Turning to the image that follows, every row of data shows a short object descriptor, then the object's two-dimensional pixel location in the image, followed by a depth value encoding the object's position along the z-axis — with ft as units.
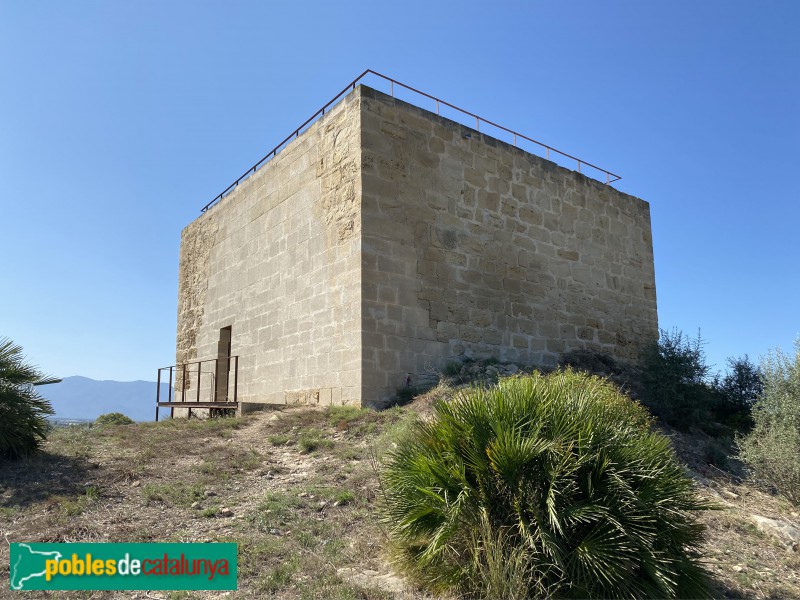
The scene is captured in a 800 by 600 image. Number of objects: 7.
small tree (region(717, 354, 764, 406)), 52.24
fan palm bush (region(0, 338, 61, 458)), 27.81
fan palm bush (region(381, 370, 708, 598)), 14.53
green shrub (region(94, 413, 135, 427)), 54.54
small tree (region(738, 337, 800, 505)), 29.32
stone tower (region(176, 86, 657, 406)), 39.42
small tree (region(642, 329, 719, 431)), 46.16
